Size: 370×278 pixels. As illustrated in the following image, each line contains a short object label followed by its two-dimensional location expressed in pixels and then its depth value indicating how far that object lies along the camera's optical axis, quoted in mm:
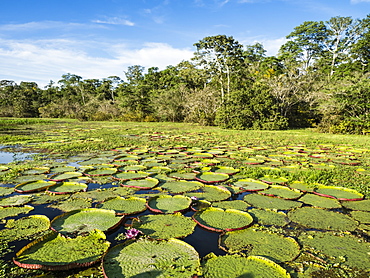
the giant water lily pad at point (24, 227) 2246
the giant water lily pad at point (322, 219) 2451
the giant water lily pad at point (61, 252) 1770
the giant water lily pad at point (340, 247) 1872
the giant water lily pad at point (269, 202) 2981
